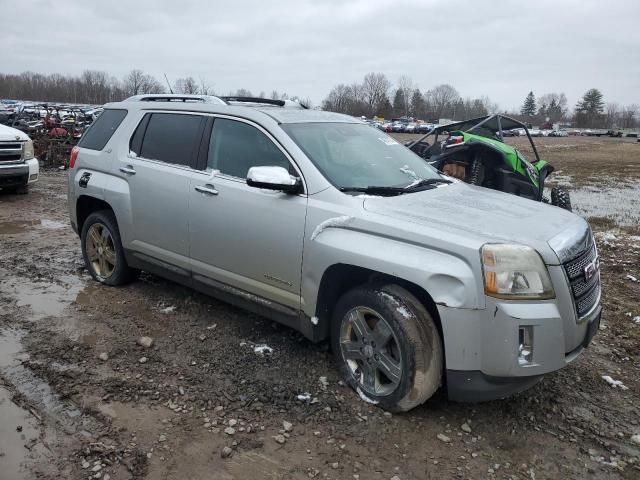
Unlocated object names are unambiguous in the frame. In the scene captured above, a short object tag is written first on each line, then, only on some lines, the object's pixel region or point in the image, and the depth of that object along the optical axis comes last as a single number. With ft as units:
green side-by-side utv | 27.35
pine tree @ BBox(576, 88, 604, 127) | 381.40
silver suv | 9.55
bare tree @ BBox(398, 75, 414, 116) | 377.71
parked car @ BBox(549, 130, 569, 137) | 271.49
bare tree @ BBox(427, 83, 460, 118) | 396.57
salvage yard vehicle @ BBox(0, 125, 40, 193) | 32.45
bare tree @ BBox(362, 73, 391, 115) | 386.93
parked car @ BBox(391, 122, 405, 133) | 223.10
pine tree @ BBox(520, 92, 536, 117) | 476.54
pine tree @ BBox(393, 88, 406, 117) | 368.17
